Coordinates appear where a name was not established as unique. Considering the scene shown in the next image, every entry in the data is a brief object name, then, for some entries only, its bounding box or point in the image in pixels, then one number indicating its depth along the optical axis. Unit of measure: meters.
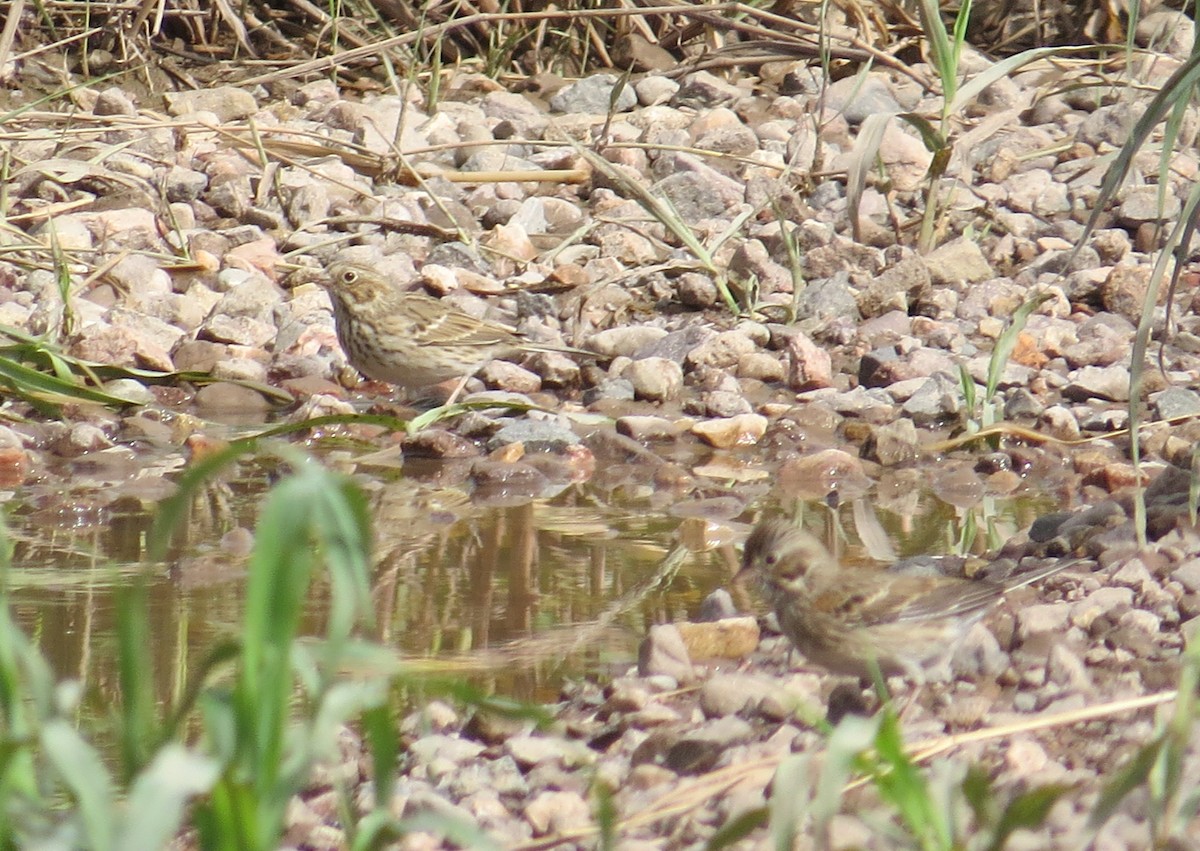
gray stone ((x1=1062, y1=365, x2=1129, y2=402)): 12.81
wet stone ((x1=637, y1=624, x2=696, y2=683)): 7.64
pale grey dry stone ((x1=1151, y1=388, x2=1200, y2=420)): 11.87
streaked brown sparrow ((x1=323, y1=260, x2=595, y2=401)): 13.38
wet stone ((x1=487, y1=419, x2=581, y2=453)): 11.93
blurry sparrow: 7.36
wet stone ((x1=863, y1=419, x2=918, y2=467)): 11.77
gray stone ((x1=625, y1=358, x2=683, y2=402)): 13.12
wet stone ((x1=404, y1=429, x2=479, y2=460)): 12.06
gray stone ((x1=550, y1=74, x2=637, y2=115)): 19.34
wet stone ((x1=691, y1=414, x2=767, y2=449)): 12.25
